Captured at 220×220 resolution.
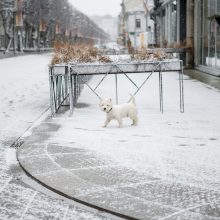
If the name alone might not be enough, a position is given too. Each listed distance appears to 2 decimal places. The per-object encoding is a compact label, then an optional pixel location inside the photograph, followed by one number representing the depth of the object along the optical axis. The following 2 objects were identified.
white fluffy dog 10.19
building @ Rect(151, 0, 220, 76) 26.88
